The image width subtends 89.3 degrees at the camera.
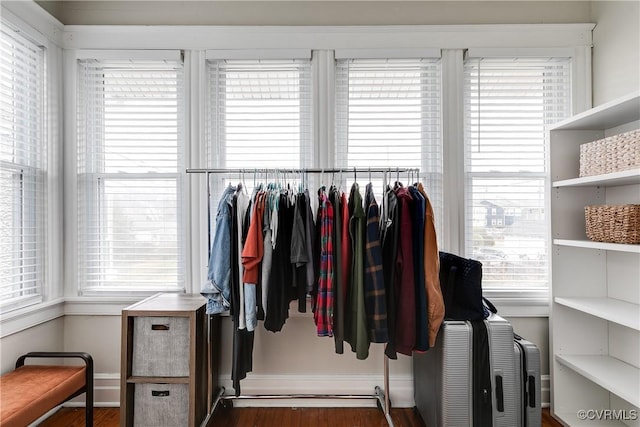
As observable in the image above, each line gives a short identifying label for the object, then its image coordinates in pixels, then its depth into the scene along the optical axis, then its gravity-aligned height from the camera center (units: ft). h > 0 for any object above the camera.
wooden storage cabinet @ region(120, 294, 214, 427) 5.79 -2.71
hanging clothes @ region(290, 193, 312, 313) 5.48 -0.62
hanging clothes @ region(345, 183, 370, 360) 5.33 -1.23
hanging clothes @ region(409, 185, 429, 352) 5.38 -1.00
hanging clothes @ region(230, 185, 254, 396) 5.67 -1.53
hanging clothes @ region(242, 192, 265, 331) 5.43 -0.86
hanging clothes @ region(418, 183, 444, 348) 5.42 -1.15
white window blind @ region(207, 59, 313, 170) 7.39 +2.21
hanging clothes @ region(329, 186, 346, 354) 5.51 -1.26
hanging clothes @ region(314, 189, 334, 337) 5.41 -1.11
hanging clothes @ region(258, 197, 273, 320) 5.53 -0.81
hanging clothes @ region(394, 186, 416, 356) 5.38 -1.21
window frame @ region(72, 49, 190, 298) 7.29 +0.86
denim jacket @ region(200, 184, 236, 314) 5.58 -0.92
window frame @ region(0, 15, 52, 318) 6.90 +0.66
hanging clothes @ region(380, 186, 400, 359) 5.49 -0.73
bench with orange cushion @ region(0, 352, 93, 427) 4.80 -2.90
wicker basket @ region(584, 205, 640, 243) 5.02 -0.14
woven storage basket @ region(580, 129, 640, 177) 4.98 +1.01
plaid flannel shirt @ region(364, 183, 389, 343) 5.29 -1.14
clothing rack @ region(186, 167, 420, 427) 6.15 -3.83
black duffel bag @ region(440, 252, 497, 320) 5.60 -1.37
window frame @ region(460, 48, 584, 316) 7.25 +0.19
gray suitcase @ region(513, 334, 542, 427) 5.57 -2.93
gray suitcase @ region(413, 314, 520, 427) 5.35 -2.67
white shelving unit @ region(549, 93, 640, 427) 6.39 -1.55
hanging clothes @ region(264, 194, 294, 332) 5.60 -1.05
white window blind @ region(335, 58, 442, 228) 7.38 +2.29
